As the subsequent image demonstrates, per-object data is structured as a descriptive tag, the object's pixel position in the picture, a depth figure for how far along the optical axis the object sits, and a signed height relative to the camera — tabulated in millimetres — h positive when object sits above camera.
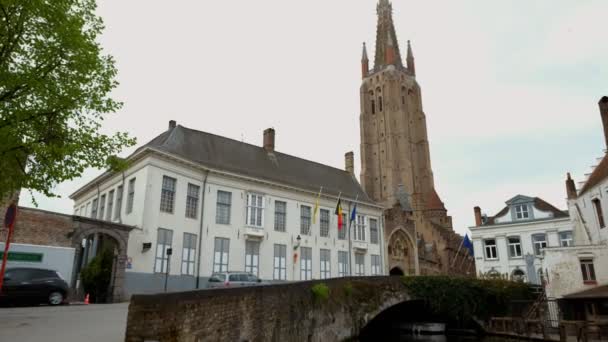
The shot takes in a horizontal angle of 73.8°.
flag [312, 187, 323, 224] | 29638 +5295
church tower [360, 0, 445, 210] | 75562 +29354
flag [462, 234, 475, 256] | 33456 +3346
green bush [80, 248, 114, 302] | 20672 +399
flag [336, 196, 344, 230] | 29672 +5093
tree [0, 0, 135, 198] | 10391 +4851
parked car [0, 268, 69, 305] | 14672 -117
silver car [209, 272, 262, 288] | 19172 +230
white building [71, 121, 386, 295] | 22328 +4432
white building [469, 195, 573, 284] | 32281 +3806
